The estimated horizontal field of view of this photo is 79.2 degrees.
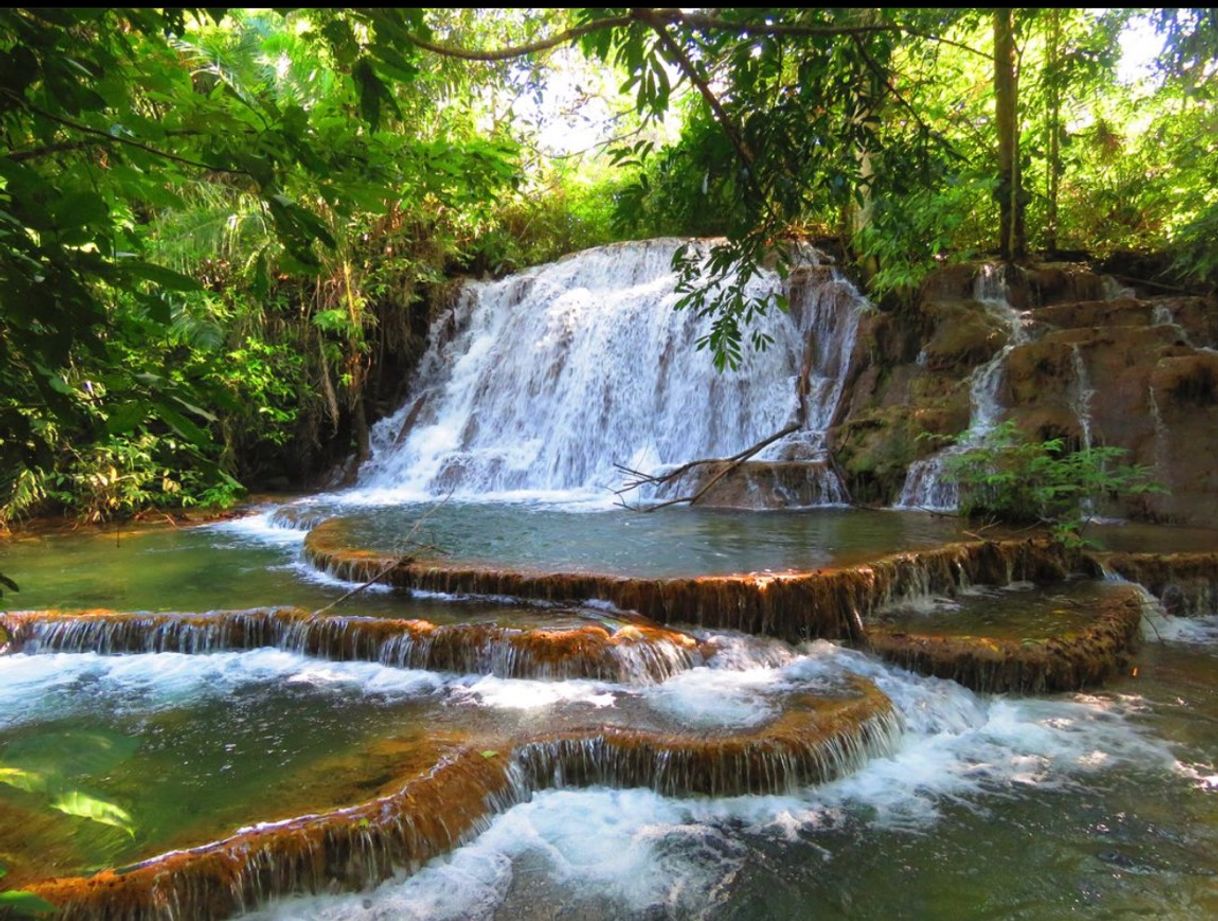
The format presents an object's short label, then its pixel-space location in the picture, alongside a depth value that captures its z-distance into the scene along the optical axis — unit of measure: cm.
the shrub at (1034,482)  675
